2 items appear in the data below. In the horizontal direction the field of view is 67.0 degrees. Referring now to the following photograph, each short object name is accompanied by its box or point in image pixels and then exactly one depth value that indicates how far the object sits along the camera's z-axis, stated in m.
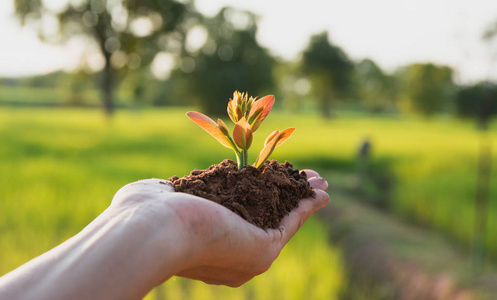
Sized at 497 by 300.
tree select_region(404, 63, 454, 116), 26.97
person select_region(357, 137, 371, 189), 9.41
